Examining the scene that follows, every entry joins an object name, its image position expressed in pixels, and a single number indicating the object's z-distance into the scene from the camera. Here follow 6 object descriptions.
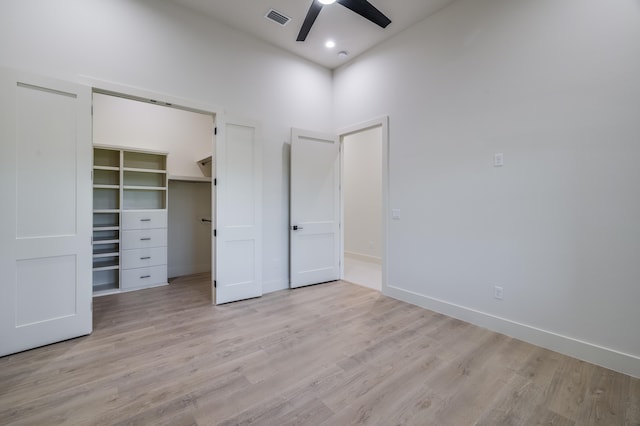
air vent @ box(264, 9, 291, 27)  3.40
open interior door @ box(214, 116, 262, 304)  3.53
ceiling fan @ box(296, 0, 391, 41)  2.79
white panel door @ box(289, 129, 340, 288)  4.21
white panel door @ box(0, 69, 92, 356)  2.33
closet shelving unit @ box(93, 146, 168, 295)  4.08
